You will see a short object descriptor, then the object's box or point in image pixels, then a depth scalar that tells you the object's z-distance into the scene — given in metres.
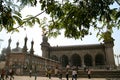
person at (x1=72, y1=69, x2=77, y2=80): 10.55
